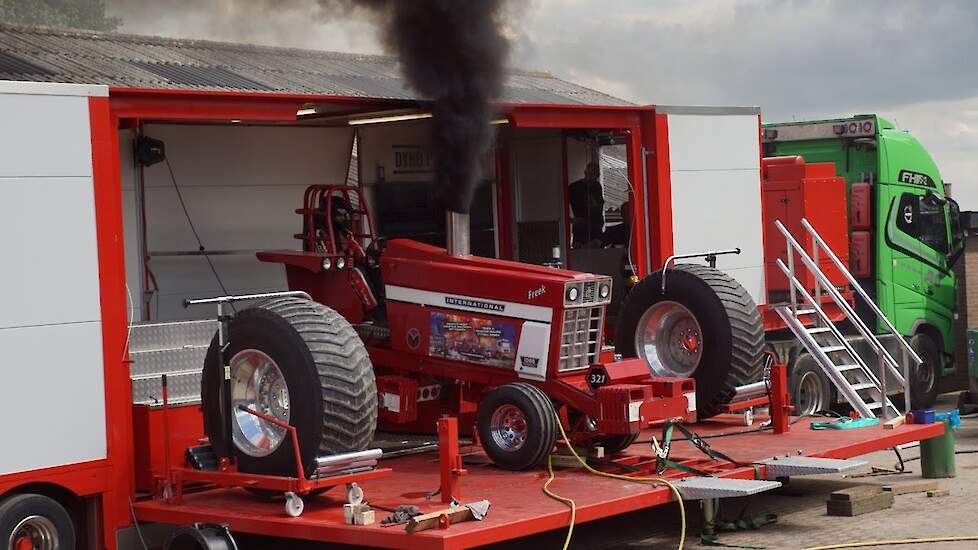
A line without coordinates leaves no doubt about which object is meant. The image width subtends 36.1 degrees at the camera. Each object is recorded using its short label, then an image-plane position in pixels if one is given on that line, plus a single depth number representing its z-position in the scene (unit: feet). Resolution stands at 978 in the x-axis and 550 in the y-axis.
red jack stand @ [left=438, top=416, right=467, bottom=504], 26.35
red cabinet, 49.21
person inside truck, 46.01
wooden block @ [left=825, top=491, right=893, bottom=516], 33.30
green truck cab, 52.60
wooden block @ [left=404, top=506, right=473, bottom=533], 24.90
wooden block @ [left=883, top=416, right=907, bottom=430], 35.40
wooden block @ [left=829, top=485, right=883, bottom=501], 33.45
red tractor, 27.66
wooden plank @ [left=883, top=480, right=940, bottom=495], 35.94
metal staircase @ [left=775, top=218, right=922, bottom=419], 38.83
